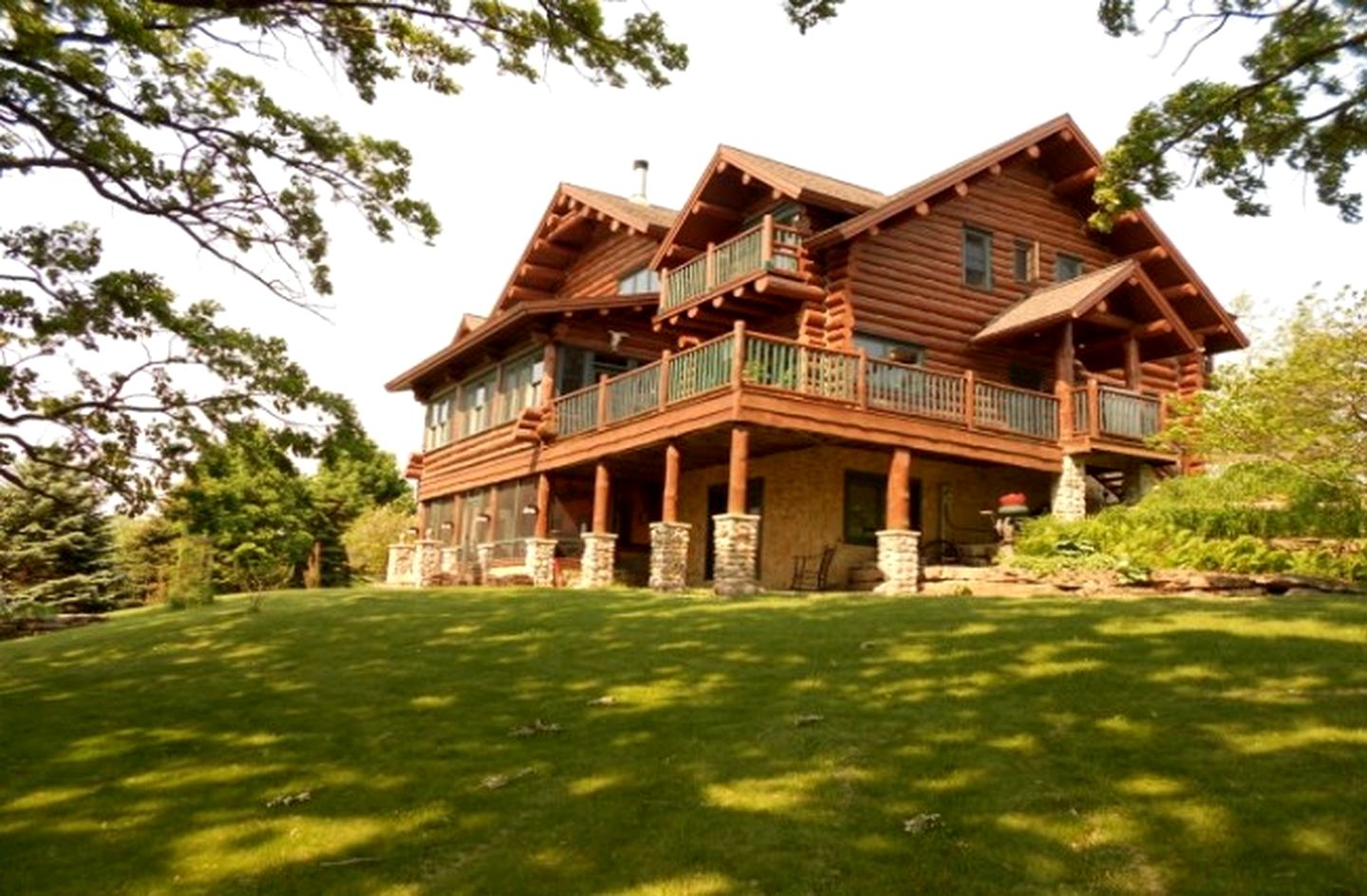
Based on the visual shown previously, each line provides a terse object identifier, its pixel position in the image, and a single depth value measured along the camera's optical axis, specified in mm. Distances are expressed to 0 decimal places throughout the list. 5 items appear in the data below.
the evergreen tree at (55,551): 30688
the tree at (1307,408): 16297
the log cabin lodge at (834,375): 20438
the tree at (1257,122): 10641
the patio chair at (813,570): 22750
